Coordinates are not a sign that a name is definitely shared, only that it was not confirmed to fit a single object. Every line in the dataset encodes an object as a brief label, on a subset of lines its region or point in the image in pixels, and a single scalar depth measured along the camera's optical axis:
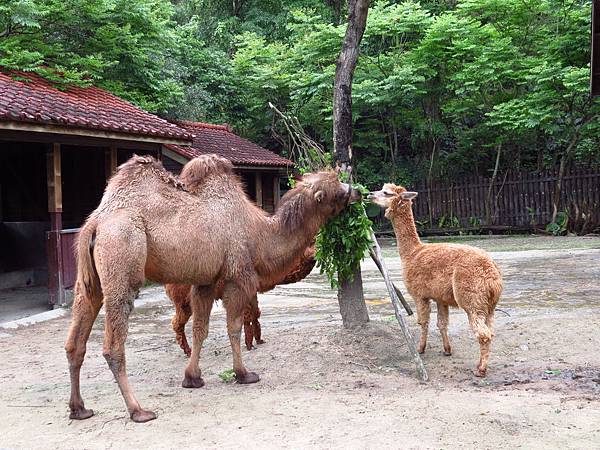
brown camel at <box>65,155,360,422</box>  4.91
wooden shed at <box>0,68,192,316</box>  10.07
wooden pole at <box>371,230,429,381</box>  5.68
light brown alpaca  5.69
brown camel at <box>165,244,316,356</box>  6.60
